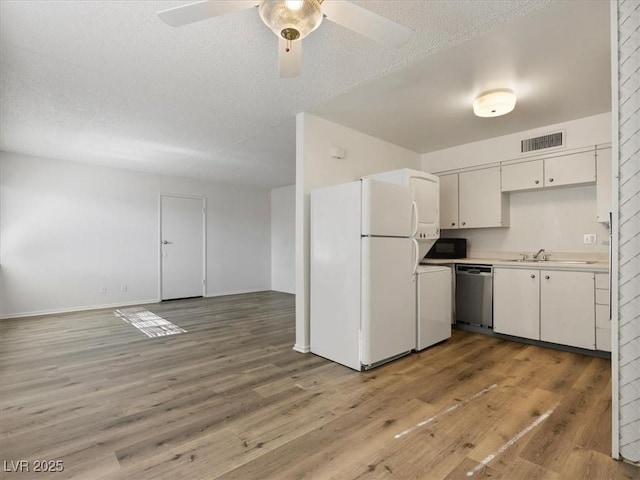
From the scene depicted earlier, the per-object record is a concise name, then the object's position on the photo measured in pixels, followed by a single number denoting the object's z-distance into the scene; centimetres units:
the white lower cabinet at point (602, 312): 303
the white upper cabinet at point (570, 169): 344
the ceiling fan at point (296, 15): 147
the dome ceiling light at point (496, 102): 282
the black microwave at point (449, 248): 440
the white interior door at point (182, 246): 633
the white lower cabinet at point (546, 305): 315
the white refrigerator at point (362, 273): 279
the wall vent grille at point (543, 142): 366
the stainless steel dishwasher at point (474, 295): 385
